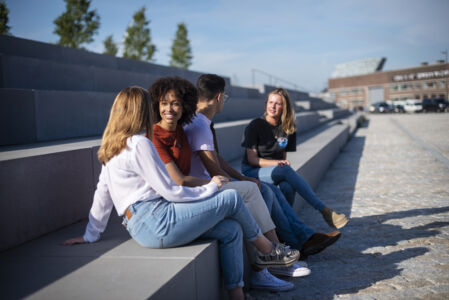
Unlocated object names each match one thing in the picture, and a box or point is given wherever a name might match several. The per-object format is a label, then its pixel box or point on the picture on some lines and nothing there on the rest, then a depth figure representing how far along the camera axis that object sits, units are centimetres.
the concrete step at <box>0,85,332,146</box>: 397
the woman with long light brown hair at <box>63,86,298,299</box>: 228
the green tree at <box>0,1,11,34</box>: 1101
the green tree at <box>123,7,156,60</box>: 2183
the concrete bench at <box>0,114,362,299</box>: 185
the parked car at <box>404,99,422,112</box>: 4069
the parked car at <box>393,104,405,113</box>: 4452
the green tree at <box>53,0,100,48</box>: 1629
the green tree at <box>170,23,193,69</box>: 2586
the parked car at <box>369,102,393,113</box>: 4650
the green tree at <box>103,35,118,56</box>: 2161
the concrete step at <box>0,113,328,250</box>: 246
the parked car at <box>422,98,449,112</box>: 3339
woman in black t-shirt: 431
